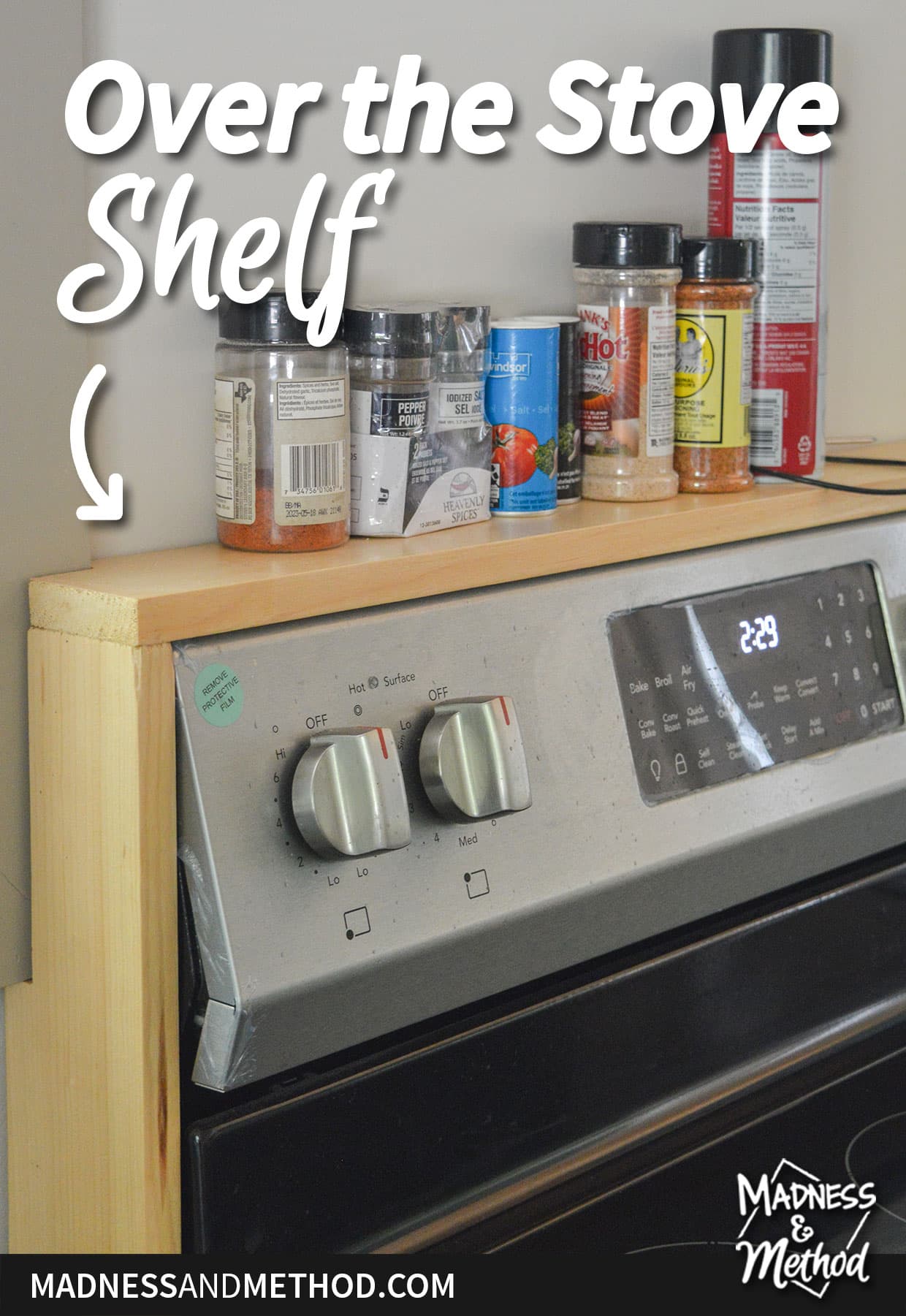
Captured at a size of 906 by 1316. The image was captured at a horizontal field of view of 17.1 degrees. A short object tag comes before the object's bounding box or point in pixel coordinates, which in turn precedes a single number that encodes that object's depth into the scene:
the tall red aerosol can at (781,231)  1.59
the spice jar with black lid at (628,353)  1.51
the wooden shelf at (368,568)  1.31
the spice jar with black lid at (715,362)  1.55
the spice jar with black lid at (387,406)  1.41
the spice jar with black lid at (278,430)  1.37
